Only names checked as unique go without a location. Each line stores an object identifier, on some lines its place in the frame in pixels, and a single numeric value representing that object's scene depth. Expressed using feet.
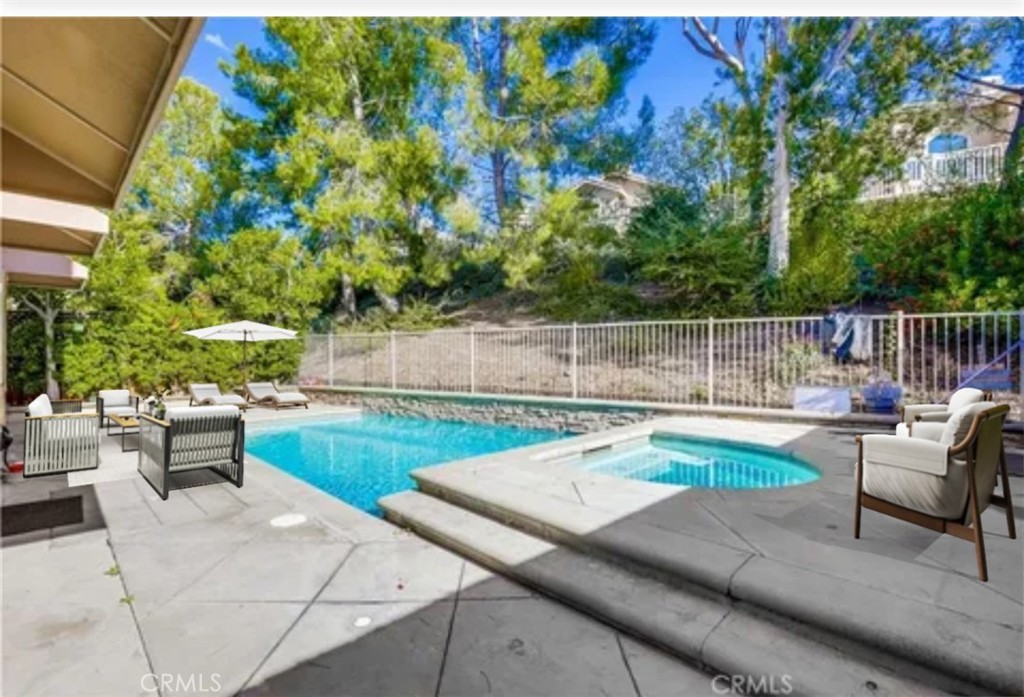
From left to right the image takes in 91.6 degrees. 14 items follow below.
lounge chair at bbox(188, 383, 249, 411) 31.78
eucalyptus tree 34.40
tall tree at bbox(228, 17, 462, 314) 46.29
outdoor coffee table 21.58
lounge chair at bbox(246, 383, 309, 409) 36.73
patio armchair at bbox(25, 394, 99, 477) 16.37
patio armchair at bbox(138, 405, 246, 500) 14.93
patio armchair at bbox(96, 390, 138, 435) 24.64
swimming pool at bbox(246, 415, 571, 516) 20.02
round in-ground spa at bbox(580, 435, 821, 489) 17.65
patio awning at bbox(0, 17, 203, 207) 7.43
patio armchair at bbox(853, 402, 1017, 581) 8.18
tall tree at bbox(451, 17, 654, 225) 44.98
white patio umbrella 33.74
